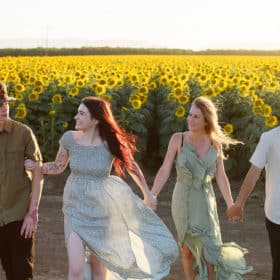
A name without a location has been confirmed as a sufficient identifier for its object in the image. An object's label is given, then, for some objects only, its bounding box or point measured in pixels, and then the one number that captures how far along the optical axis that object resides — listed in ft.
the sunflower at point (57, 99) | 40.27
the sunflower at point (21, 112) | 38.81
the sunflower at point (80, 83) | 41.50
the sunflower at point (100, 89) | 40.53
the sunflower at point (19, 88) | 41.22
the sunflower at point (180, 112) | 37.65
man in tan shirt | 18.12
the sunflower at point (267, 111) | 36.42
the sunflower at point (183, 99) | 39.11
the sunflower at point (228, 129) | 35.15
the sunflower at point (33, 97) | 40.55
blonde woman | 20.27
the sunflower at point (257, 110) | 37.17
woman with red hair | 18.81
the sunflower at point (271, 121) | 35.50
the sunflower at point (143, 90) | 41.79
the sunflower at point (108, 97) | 39.59
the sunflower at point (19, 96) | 40.42
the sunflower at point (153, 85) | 42.96
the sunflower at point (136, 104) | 39.47
